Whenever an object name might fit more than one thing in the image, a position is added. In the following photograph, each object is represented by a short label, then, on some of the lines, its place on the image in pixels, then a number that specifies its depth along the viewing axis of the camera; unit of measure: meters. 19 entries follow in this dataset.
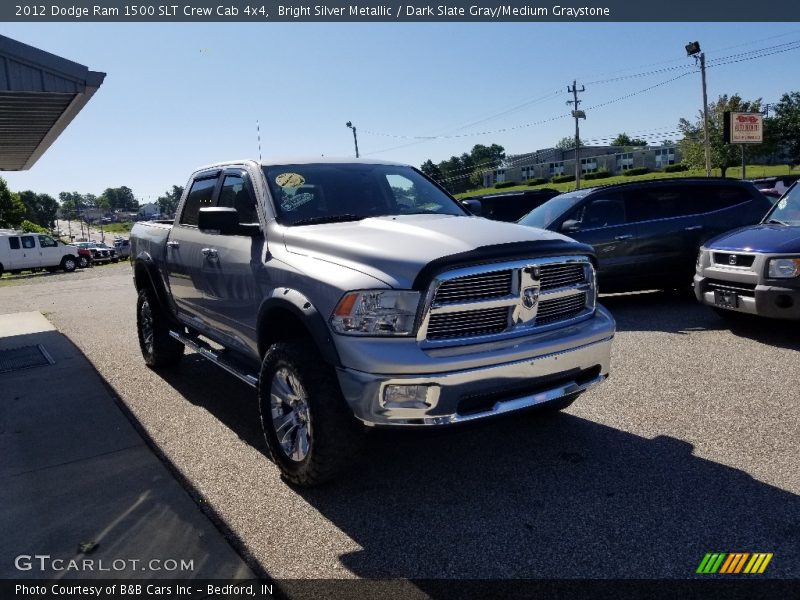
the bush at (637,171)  91.49
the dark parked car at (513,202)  13.94
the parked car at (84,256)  35.50
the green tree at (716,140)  67.19
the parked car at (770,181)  27.48
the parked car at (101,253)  39.00
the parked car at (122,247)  46.24
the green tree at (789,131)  88.29
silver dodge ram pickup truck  3.12
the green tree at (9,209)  79.44
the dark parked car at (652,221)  8.96
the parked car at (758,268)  6.13
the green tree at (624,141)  138.12
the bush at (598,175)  90.81
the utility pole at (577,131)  55.34
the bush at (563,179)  91.88
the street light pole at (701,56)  38.44
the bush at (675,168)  80.69
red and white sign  36.16
